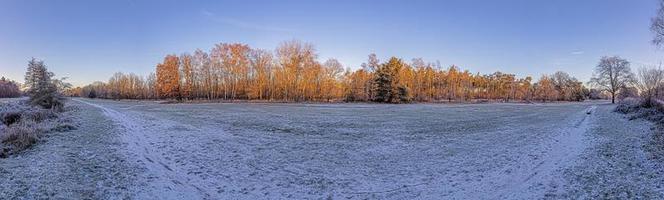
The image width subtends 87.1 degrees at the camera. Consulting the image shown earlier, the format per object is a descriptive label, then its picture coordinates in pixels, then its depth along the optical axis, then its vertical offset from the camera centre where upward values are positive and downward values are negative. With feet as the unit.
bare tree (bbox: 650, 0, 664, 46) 81.18 +16.95
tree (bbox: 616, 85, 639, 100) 215.74 +4.12
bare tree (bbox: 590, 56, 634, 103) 254.47 +16.84
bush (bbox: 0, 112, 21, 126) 60.18 -3.86
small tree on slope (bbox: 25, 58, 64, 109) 92.58 +1.63
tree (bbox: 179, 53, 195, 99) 245.78 +15.93
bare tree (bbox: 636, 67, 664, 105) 146.92 +8.16
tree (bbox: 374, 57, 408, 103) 197.98 +6.18
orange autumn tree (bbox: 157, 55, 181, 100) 240.12 +12.85
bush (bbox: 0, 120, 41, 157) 35.49 -4.69
